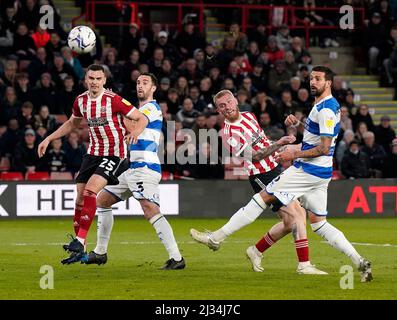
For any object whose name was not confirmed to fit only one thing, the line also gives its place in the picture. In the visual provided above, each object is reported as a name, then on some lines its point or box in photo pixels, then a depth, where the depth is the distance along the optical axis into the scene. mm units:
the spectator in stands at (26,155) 22016
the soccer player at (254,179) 12414
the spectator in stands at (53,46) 24781
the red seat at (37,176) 21734
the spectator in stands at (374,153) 24188
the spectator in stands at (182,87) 24578
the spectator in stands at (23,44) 24734
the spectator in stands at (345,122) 25078
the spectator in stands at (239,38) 26789
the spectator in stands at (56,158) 22109
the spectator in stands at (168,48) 25750
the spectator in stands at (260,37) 27688
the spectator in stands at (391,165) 24172
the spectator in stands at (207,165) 22328
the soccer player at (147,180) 12820
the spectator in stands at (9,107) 22984
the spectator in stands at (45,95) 23547
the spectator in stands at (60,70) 24078
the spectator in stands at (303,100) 25109
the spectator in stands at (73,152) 22188
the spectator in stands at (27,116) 22708
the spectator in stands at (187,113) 23484
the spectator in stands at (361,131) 24844
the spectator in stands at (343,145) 24172
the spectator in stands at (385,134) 25391
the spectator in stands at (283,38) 27766
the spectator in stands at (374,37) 28938
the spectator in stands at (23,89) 23469
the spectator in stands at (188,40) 26484
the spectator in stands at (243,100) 24172
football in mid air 16906
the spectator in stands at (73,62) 24500
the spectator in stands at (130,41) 25922
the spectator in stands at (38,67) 24125
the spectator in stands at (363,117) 25578
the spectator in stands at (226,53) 26328
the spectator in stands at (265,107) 24328
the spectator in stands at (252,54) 27062
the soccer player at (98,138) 12898
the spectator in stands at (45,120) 22750
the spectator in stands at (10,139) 22375
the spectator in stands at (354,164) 23422
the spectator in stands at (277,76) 26094
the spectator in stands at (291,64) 26406
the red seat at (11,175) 21695
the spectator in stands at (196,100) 24219
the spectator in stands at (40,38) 24984
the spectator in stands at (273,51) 27250
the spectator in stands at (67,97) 23484
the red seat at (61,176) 21875
